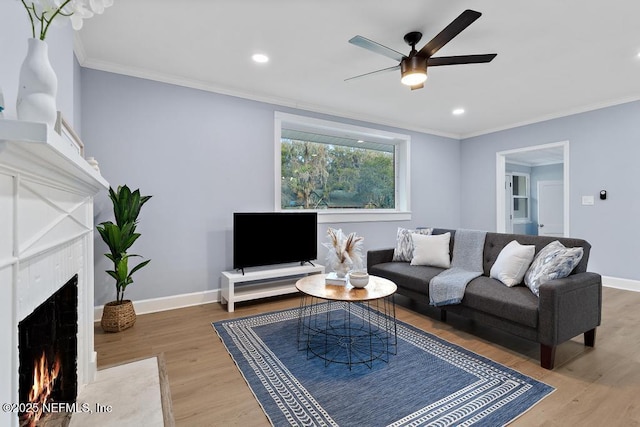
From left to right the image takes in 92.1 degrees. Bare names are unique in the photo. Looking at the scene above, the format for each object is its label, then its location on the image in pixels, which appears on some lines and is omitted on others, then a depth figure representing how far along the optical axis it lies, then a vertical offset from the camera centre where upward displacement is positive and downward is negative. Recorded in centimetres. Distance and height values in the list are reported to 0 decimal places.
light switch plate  444 +17
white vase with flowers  96 +45
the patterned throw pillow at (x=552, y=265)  234 -41
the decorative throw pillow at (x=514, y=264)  269 -46
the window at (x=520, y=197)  788 +39
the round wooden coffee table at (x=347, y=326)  230 -107
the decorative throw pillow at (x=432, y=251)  346 -44
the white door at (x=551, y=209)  682 +6
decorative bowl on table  244 -54
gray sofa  214 -71
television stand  338 -88
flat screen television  357 -32
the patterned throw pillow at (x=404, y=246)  375 -42
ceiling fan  214 +119
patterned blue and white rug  169 -111
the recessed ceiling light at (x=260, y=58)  294 +150
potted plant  279 -29
